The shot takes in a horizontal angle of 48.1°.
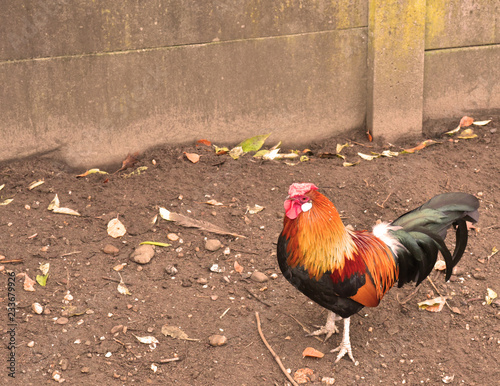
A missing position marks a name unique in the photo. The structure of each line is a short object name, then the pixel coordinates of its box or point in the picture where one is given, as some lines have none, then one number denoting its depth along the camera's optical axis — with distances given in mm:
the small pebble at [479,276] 3770
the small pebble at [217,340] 3262
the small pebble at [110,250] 3824
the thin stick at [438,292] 3586
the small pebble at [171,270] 3719
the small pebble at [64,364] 3054
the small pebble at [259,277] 3713
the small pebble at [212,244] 3906
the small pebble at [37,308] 3363
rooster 3016
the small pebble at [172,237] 3971
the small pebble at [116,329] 3295
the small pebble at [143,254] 3770
